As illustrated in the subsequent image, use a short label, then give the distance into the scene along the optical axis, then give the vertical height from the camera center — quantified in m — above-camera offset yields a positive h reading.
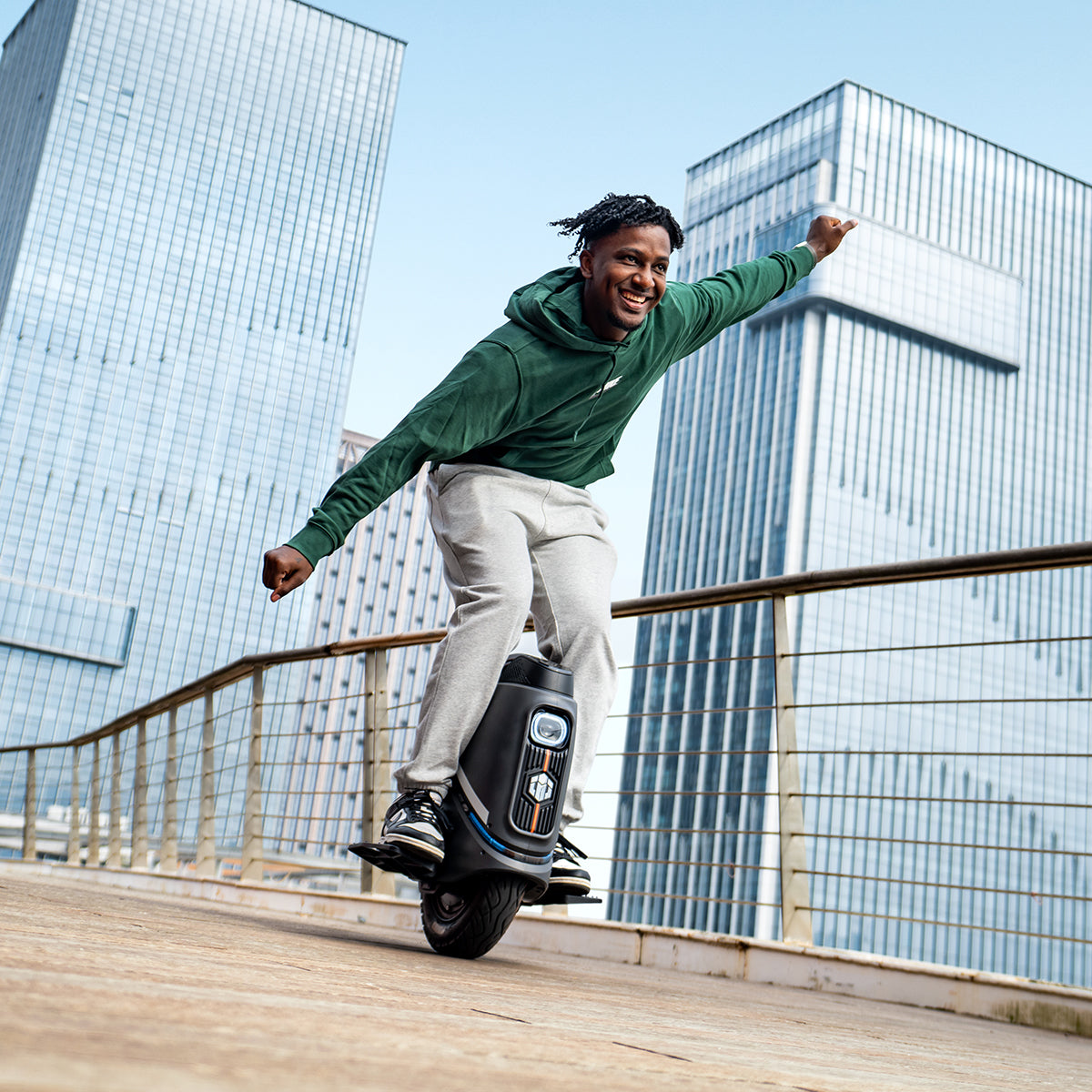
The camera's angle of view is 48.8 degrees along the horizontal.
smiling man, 1.88 +0.57
